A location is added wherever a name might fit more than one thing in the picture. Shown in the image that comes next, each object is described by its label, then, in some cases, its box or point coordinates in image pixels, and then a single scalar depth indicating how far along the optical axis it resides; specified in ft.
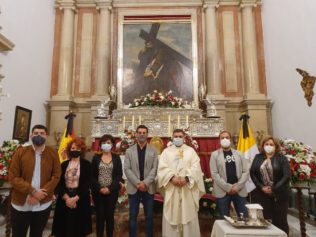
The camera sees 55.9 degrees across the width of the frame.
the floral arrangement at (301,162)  15.39
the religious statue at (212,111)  29.66
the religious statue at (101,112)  29.78
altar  33.22
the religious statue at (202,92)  32.89
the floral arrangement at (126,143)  22.15
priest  13.79
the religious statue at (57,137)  31.63
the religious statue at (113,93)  33.04
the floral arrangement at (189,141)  23.24
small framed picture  25.06
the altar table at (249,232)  9.46
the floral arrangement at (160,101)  30.81
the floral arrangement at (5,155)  15.21
